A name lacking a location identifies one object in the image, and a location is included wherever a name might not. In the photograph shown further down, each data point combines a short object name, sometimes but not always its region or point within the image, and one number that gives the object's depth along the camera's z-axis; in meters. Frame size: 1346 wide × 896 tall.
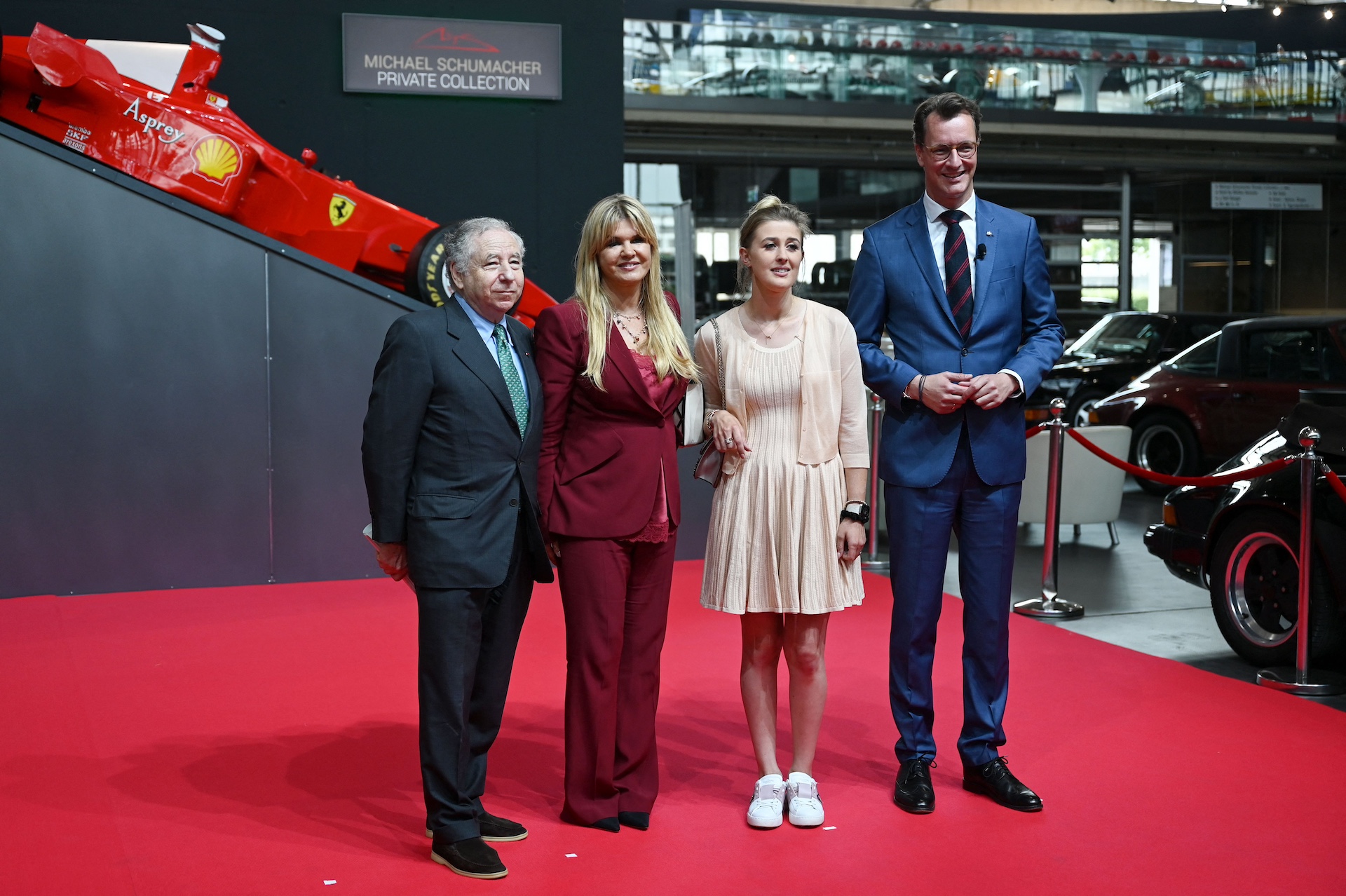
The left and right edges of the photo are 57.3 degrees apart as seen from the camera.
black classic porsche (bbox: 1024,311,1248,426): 12.27
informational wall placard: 23.58
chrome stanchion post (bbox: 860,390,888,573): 7.01
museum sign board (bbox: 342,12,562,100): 8.20
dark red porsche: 8.84
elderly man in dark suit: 2.94
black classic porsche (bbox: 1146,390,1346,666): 4.56
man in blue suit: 3.46
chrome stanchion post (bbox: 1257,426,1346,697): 4.48
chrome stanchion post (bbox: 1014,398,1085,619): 5.97
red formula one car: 6.58
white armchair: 7.77
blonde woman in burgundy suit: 3.16
